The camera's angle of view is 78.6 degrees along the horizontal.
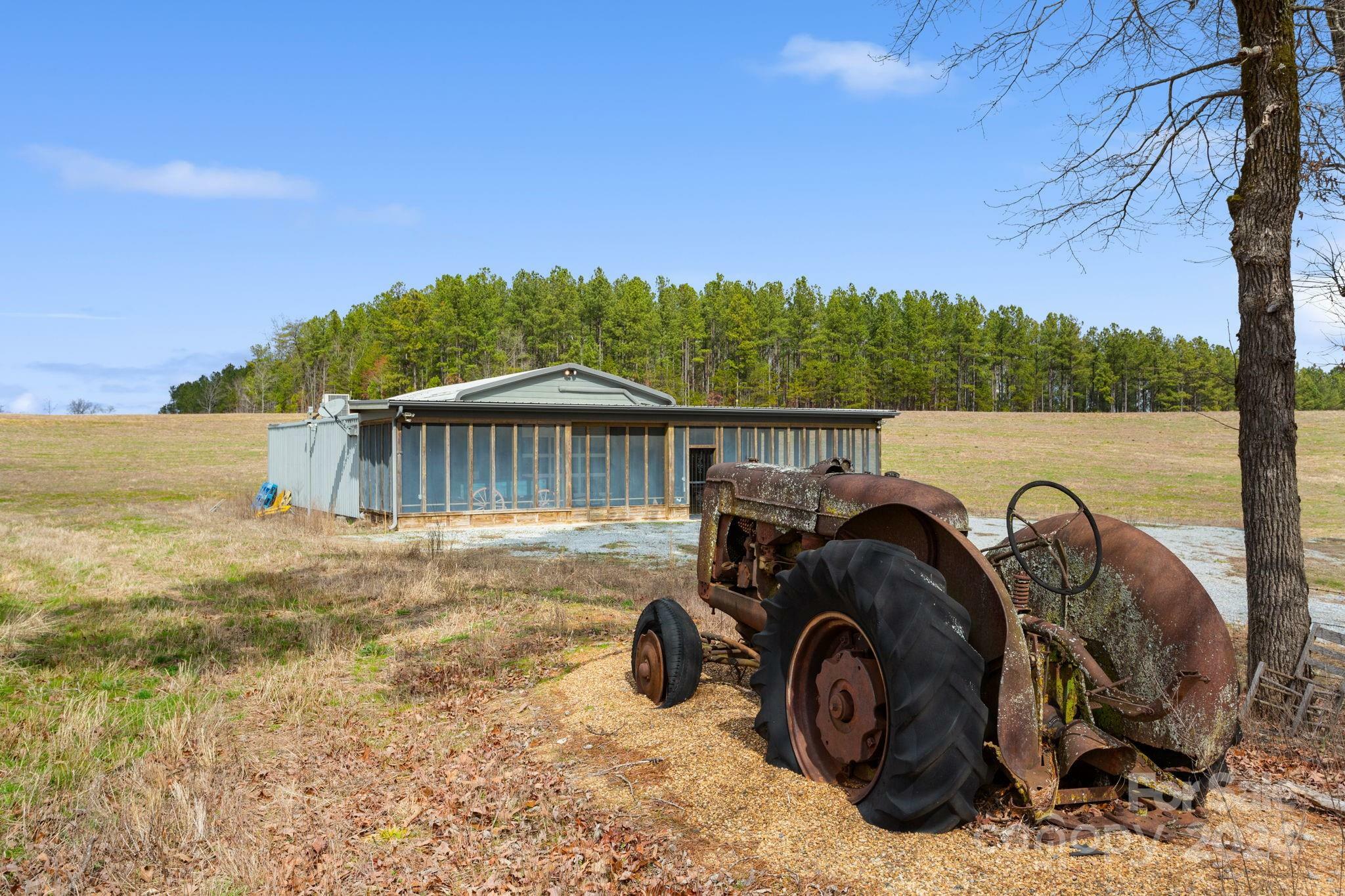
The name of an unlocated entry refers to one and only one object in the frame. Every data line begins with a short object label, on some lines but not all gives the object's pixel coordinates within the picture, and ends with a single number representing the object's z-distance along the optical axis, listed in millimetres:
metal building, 20297
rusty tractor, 3227
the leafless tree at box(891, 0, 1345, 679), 5941
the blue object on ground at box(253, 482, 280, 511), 24062
